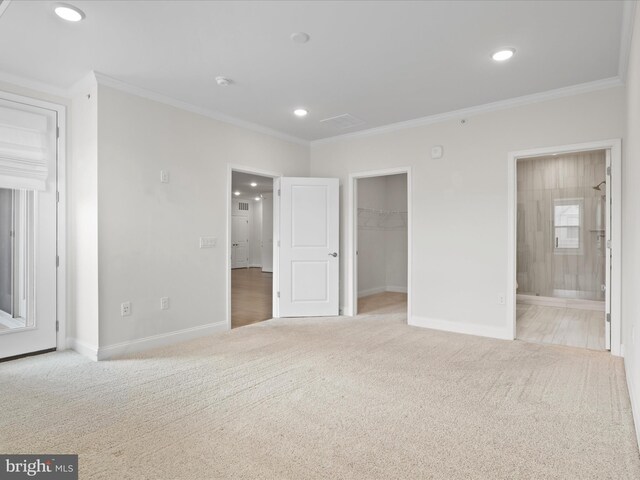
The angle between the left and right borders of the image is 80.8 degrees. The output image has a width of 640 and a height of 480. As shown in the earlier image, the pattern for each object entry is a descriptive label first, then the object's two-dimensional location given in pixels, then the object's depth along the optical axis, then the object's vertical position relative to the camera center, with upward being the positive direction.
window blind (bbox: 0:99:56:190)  3.38 +0.88
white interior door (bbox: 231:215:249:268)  12.50 -0.08
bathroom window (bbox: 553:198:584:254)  6.42 +0.24
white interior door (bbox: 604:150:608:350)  3.62 -0.18
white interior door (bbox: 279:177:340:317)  5.30 -0.12
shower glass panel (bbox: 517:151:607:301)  6.23 +0.22
